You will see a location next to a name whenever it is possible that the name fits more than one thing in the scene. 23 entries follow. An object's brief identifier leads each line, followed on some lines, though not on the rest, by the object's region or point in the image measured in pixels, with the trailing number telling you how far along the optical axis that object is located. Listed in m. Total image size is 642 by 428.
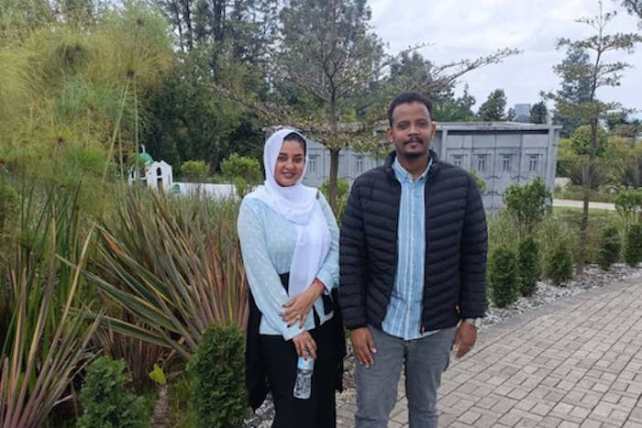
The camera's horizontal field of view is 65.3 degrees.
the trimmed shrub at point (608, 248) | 7.47
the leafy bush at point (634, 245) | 7.80
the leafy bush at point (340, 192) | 4.94
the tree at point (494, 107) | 33.75
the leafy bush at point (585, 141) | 8.60
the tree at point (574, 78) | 6.92
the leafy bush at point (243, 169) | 9.23
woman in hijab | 2.03
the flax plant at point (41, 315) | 2.34
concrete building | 14.20
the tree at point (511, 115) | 35.93
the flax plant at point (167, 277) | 3.06
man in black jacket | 2.07
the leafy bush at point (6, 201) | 2.70
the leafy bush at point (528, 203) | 7.27
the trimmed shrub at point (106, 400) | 2.05
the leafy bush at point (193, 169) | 10.20
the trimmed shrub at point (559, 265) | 6.70
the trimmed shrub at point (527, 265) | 6.07
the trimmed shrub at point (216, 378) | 2.51
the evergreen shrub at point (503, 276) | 5.51
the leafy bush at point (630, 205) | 9.44
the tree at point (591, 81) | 6.71
